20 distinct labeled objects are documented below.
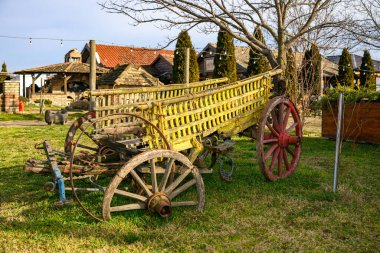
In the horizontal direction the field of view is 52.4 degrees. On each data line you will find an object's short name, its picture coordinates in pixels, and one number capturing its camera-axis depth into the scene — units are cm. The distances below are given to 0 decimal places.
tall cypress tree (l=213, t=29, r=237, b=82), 2500
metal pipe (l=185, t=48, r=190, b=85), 1021
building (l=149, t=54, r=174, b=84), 3133
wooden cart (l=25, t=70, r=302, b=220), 389
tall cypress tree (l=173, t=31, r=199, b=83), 2534
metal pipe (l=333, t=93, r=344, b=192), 498
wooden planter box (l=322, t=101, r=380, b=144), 961
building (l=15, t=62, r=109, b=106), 2953
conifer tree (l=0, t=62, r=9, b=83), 2507
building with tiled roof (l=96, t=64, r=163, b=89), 1957
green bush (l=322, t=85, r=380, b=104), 973
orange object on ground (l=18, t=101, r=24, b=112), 2068
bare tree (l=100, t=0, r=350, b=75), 892
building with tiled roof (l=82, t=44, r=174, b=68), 3482
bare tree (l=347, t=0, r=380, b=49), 1160
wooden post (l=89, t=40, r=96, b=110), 874
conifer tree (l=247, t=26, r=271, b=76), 2405
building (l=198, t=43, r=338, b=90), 2880
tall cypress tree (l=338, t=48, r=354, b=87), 2730
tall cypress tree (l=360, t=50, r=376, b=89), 2860
